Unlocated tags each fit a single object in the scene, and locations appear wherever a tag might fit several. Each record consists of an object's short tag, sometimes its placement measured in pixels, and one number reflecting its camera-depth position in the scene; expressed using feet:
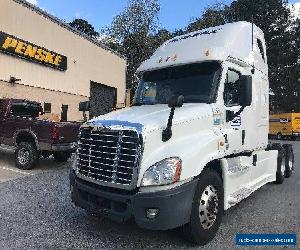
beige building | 43.93
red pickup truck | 25.05
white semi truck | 10.62
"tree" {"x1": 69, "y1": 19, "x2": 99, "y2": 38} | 162.98
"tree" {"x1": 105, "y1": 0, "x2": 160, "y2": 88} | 111.22
